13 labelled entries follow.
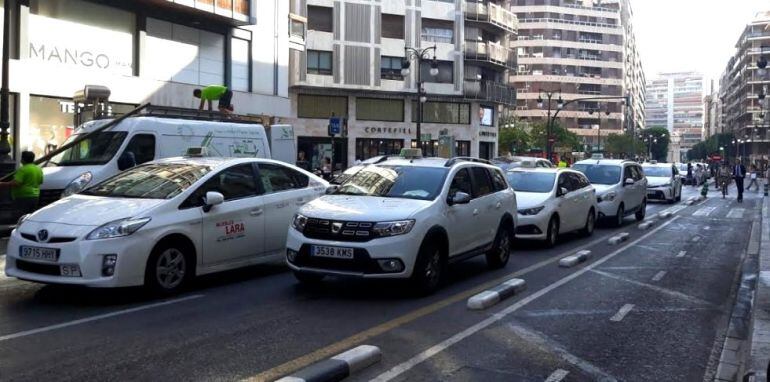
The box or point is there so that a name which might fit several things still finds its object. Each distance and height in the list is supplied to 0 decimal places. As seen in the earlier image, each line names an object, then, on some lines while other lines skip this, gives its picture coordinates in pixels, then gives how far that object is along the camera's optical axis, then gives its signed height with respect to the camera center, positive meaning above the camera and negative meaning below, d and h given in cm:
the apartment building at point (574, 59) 10400 +1502
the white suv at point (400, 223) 770 -75
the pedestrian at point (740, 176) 3083 -51
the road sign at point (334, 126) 2465 +107
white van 1349 +12
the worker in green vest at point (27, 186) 1301 -64
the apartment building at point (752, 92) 12050 +1267
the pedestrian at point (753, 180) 4452 -100
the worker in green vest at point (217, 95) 1798 +151
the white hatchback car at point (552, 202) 1321 -82
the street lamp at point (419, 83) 3219 +399
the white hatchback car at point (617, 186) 1788 -63
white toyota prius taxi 706 -77
